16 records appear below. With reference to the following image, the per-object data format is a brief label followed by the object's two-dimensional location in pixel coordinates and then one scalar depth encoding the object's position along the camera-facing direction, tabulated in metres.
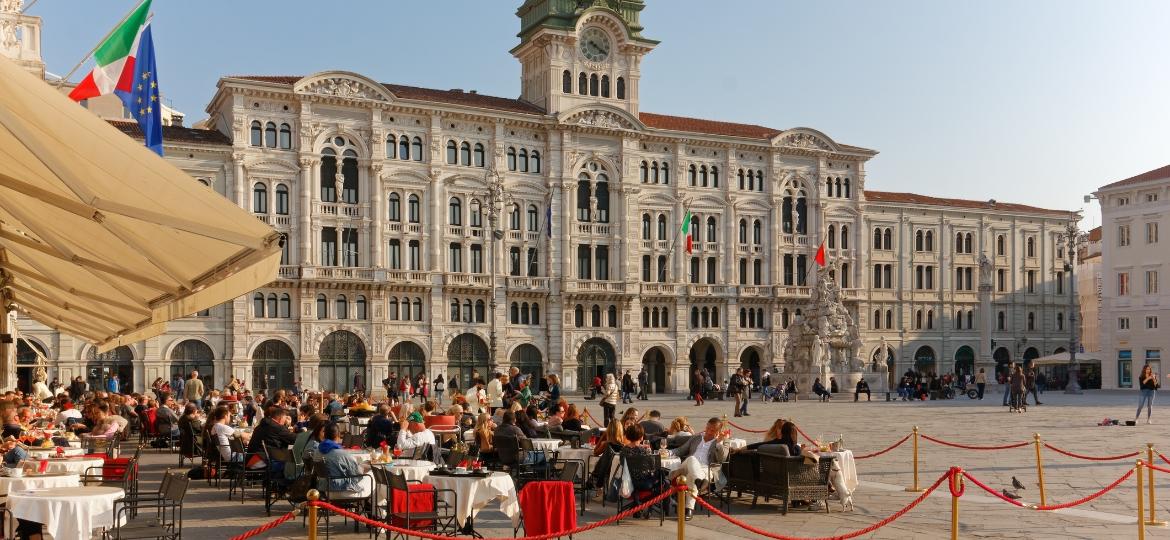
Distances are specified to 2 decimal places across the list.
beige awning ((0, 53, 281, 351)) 8.09
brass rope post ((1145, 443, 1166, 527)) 13.41
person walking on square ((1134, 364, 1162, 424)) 29.61
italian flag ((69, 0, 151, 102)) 18.64
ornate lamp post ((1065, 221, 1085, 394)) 57.25
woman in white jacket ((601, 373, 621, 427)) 26.20
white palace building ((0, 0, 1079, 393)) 52.41
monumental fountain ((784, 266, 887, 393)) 48.28
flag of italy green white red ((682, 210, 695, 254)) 55.85
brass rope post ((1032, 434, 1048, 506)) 14.85
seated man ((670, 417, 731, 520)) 14.68
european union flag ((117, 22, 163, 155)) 19.25
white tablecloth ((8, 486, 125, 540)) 9.90
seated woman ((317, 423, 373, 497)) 12.79
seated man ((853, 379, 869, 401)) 46.21
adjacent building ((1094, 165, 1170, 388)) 60.97
